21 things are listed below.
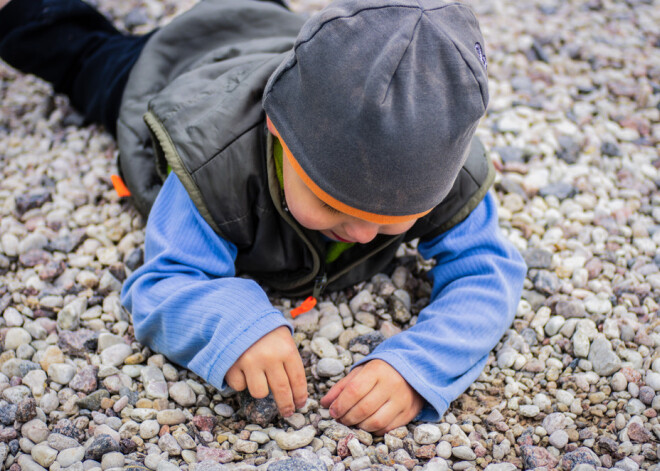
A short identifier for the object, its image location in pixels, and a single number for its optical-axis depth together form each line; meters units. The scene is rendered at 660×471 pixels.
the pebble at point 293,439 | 0.73
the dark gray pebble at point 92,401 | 0.74
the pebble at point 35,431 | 0.72
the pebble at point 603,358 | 0.79
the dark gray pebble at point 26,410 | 0.72
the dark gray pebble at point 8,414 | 0.72
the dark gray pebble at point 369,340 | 0.82
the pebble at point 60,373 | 0.77
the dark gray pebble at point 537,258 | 0.90
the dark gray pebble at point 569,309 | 0.84
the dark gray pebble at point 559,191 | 0.99
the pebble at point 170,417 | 0.74
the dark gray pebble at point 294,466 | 0.68
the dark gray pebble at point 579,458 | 0.71
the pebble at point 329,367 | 0.79
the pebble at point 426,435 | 0.74
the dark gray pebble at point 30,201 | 0.95
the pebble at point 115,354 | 0.79
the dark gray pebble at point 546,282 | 0.87
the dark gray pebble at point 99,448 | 0.70
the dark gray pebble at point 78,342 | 0.80
